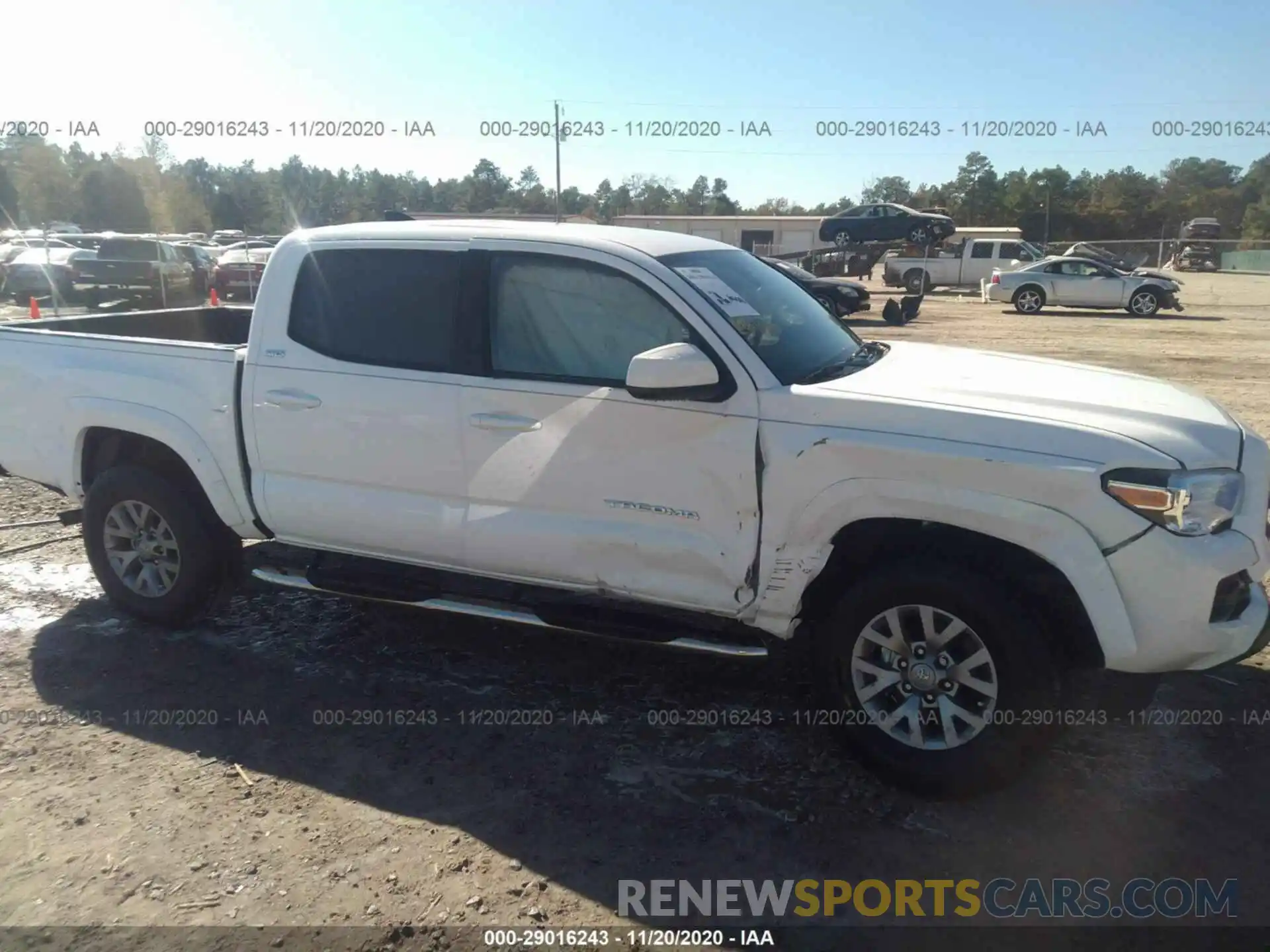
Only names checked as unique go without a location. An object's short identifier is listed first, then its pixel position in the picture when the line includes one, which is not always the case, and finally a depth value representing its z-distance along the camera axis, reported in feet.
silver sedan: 79.30
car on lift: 110.01
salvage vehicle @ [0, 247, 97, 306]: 73.56
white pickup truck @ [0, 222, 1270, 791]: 10.60
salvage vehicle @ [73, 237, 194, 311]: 72.28
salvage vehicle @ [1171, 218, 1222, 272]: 158.30
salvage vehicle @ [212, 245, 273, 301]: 72.38
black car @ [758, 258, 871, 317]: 65.16
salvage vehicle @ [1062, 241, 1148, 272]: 103.99
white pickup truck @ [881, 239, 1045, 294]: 108.06
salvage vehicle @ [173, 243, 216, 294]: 78.12
